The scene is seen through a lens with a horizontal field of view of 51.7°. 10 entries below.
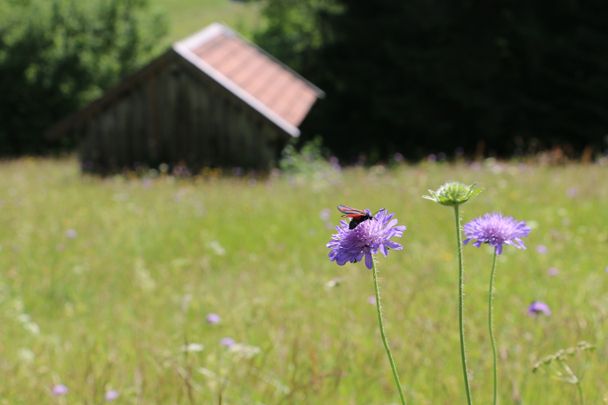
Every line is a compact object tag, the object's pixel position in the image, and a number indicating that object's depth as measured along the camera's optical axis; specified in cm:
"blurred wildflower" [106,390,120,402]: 271
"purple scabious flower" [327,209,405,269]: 132
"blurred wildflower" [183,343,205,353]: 267
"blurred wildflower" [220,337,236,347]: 312
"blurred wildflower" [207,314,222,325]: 337
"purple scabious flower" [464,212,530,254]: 149
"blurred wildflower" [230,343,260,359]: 276
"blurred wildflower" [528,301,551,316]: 273
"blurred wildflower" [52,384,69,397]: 282
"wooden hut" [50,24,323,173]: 1391
